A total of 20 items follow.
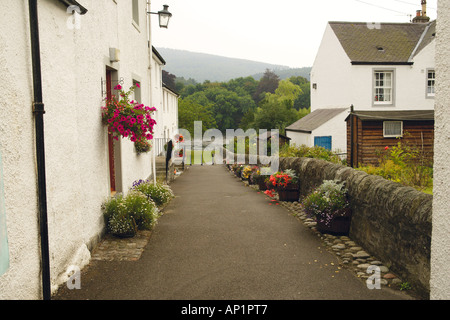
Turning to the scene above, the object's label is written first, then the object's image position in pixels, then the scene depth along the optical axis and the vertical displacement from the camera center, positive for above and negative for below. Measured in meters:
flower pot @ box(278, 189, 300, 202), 11.25 -1.68
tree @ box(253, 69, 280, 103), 118.12 +16.71
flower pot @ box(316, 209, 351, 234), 6.99 -1.60
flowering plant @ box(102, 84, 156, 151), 6.80 +0.38
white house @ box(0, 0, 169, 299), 3.53 +0.01
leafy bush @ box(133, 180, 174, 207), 9.71 -1.37
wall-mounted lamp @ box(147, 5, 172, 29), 11.72 +3.83
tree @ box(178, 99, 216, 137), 46.91 +2.98
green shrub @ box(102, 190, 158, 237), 6.83 -1.39
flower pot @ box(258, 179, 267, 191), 14.91 -1.85
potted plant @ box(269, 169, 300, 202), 11.23 -1.43
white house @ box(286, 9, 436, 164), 24.19 +4.05
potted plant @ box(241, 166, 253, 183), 18.10 -1.64
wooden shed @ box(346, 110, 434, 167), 21.41 +0.25
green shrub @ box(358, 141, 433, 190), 10.44 -1.06
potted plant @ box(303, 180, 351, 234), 7.02 -1.33
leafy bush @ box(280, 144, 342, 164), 15.49 -0.67
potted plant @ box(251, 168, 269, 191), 14.91 -1.69
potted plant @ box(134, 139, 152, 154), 10.02 -0.17
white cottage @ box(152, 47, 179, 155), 23.62 +2.60
